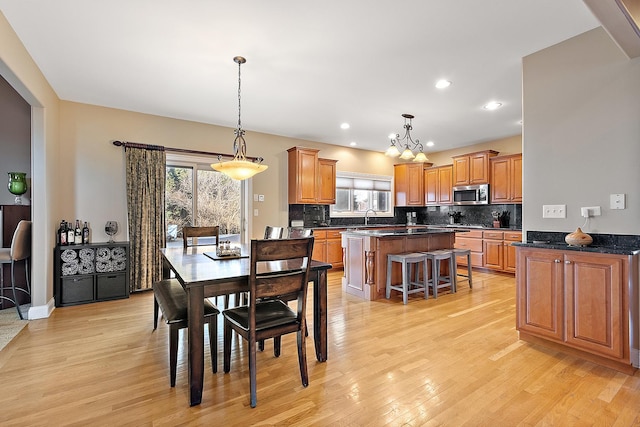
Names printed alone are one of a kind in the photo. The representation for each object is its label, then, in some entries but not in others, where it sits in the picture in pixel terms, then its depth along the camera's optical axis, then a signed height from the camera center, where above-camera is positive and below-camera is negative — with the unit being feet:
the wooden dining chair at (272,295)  6.23 -1.77
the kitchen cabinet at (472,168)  20.17 +3.06
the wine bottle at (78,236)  13.10 -0.94
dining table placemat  8.63 -1.22
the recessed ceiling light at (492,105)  13.93 +4.95
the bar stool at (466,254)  15.15 -2.03
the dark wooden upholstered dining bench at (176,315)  6.68 -2.27
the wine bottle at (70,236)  12.92 -0.90
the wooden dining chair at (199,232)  11.69 -0.70
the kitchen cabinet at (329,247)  19.36 -2.12
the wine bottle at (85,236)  13.32 -0.93
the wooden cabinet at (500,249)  18.15 -2.22
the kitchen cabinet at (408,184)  24.35 +2.36
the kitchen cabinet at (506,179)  18.81 +2.12
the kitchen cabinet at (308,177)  19.12 +2.31
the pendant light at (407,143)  14.14 +4.85
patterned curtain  14.56 +0.10
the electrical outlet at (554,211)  8.78 +0.05
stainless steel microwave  20.39 +1.26
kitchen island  13.57 -1.79
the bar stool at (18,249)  10.93 -1.27
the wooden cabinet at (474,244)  19.72 -2.08
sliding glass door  16.11 +0.85
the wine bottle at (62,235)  12.75 -0.85
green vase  12.14 +1.24
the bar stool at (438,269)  13.88 -2.64
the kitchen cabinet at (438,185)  22.71 +2.11
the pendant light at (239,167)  9.81 +1.52
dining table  6.11 -1.55
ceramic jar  7.91 -0.68
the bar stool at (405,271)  12.89 -2.51
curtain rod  14.47 +3.28
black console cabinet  12.51 -2.46
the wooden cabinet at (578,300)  7.25 -2.24
